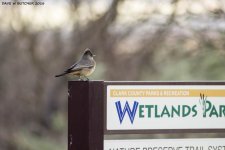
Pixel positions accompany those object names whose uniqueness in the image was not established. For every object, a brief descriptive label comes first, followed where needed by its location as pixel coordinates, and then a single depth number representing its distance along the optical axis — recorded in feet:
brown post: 48.16
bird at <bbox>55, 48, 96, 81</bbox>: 51.24
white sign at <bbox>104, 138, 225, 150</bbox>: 49.19
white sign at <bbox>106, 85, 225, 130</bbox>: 49.16
